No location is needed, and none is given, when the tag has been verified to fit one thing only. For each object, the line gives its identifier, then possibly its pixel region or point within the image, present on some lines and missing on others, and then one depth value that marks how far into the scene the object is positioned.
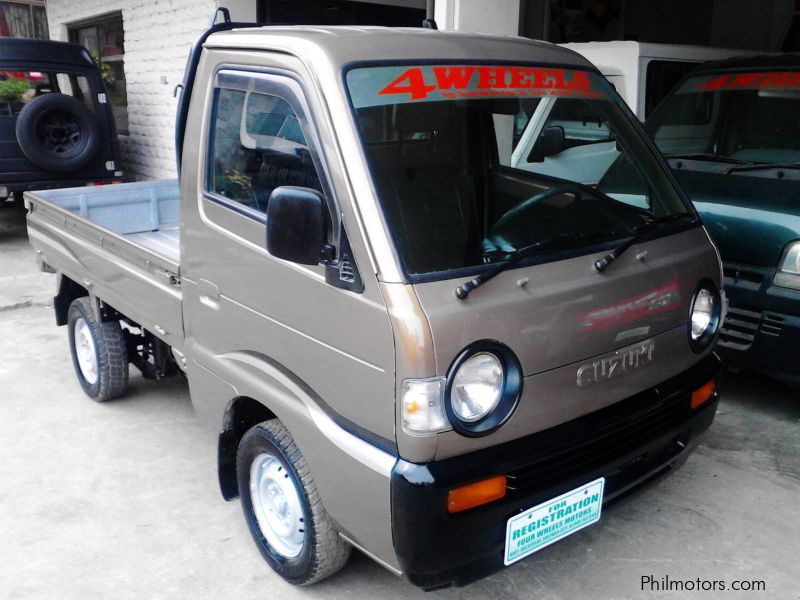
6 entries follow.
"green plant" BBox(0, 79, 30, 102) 8.45
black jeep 7.90
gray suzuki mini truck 2.23
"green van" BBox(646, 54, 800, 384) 3.90
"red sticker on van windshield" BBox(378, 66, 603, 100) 2.57
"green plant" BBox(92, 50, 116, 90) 10.69
